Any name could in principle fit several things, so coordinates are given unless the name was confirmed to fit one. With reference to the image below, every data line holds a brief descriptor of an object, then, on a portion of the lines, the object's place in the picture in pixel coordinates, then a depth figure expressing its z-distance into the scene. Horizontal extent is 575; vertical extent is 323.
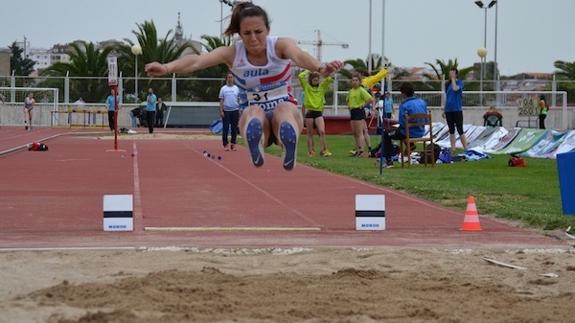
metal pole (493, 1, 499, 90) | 54.31
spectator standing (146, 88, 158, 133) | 37.00
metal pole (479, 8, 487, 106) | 50.36
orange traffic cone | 11.30
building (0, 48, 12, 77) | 80.06
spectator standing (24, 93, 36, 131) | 46.37
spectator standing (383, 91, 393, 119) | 32.29
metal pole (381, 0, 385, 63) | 43.78
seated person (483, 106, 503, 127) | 38.22
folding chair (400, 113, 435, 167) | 20.91
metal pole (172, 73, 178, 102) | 51.74
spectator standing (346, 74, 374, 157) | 23.30
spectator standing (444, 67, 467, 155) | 22.28
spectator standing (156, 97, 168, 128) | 48.63
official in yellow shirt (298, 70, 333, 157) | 22.21
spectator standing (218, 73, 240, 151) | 23.52
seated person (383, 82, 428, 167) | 21.08
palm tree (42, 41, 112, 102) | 58.72
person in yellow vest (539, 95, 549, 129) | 42.47
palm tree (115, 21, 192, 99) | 54.97
